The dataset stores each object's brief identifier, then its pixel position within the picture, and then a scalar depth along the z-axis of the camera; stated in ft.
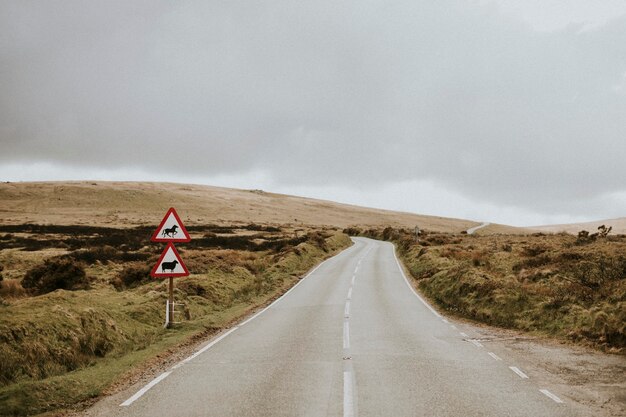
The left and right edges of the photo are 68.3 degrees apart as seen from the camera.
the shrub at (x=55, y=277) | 75.51
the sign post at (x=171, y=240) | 45.03
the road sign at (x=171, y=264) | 45.06
